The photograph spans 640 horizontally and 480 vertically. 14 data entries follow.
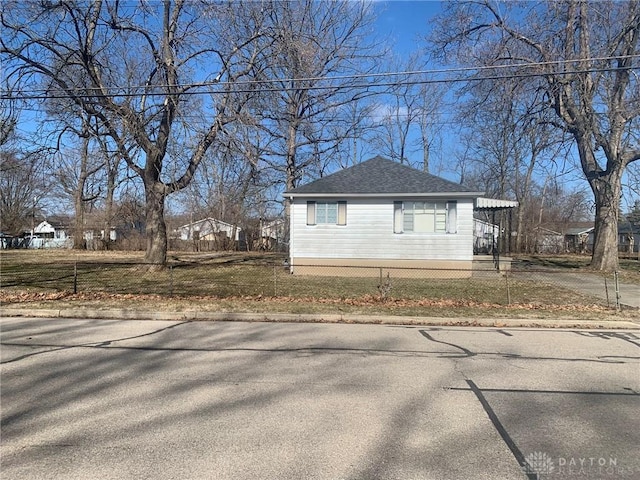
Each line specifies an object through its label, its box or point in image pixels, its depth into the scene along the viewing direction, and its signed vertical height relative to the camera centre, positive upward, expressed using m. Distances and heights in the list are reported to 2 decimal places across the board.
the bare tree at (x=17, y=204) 60.38 +5.63
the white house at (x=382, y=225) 20.00 +0.81
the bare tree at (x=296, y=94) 18.80 +8.40
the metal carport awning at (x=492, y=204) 21.66 +1.90
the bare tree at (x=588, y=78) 19.72 +7.59
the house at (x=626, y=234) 55.72 +1.30
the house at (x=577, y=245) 45.46 -0.22
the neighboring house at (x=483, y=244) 43.29 -0.10
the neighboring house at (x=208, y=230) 44.88 +1.47
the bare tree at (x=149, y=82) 16.08 +6.08
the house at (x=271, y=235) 42.89 +0.86
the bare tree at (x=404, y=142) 45.69 +10.33
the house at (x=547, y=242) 45.38 +0.10
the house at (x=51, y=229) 79.22 +2.59
